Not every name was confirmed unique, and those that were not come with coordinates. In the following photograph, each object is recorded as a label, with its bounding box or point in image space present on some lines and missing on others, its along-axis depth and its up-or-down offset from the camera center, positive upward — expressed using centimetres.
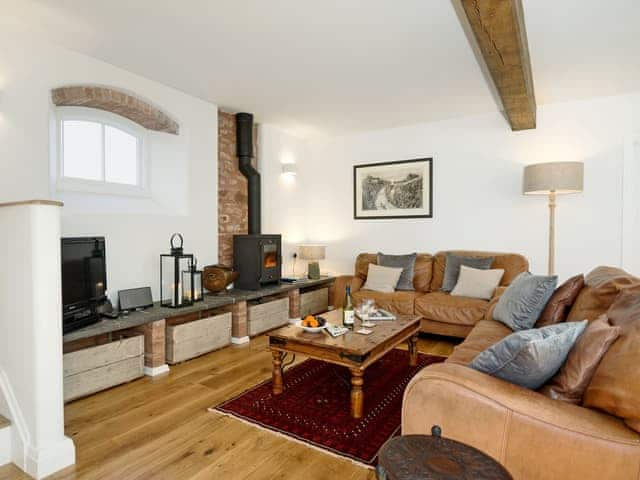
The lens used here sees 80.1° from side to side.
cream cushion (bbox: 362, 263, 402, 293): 446 -58
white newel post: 181 -52
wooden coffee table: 234 -77
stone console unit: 262 -89
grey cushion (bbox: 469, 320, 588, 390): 143 -49
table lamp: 519 -34
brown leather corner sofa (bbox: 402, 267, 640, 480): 120 -67
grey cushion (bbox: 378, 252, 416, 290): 454 -42
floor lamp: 371 +52
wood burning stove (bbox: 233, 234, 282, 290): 422 -34
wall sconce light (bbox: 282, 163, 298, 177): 528 +85
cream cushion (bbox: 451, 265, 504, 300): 391 -56
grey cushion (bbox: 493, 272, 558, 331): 271 -53
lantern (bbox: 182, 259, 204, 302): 346 -47
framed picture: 498 +55
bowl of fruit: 272 -69
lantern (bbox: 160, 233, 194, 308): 336 -44
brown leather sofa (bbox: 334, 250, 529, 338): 380 -73
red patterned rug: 212 -116
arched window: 321 +71
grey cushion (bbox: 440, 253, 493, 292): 422 -40
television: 261 -36
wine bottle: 291 -64
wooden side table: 104 -67
